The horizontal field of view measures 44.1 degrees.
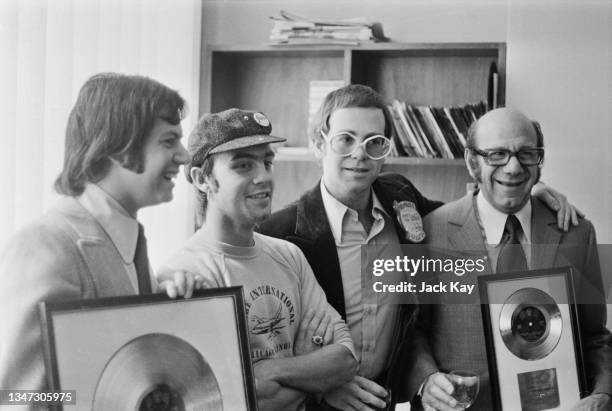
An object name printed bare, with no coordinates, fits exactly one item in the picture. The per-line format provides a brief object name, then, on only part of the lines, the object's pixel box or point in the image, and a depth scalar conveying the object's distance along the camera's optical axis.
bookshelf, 2.14
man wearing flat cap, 1.50
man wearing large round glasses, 1.68
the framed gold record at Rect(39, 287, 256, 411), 1.24
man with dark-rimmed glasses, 1.73
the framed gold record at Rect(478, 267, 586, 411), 1.68
